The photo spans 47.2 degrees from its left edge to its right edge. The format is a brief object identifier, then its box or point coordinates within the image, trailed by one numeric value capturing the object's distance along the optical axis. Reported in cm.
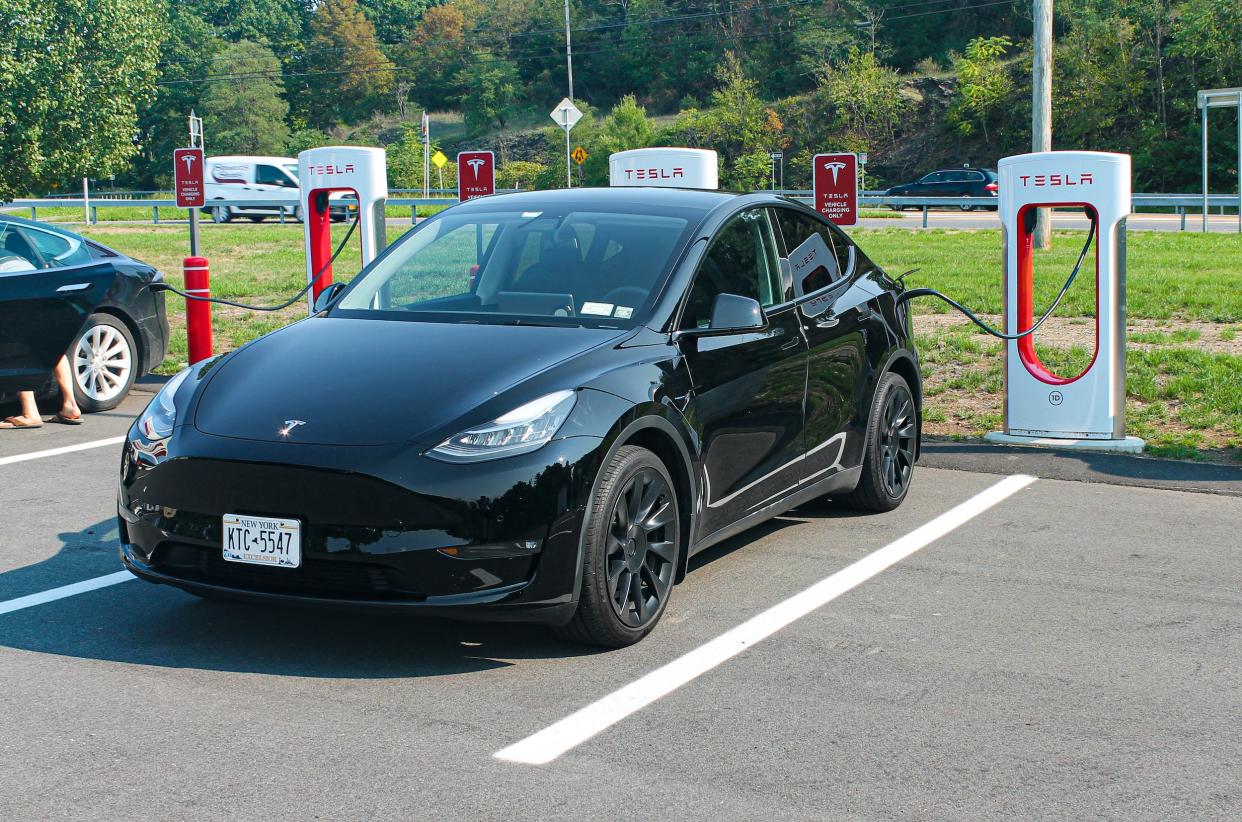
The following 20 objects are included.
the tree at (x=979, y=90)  6238
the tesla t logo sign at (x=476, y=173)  1209
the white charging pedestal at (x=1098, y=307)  859
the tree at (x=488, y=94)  9994
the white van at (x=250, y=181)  4366
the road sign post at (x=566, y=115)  2583
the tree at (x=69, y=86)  3078
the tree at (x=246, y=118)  9250
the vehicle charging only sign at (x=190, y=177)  1446
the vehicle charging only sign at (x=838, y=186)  1046
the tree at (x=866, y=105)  6656
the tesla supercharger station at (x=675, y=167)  1092
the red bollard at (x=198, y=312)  995
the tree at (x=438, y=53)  10919
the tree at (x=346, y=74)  10800
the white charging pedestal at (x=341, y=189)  1056
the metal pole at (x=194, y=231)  1670
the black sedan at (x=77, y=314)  939
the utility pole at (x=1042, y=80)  2317
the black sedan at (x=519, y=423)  452
